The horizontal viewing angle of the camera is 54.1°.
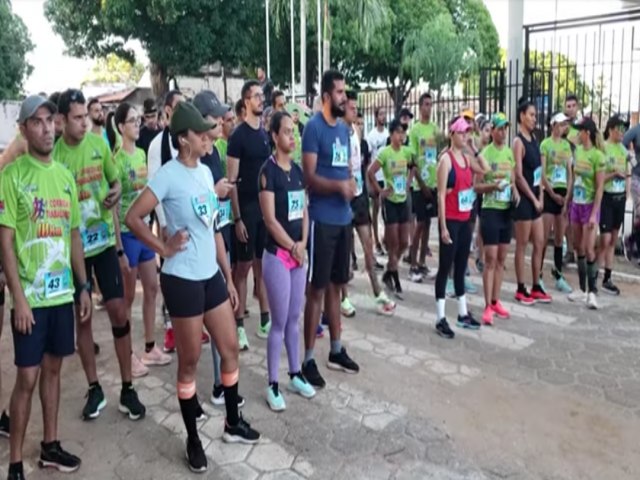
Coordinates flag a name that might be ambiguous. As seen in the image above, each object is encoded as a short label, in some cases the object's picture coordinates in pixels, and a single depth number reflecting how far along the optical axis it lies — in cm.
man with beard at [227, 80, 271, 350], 519
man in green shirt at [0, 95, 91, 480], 319
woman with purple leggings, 416
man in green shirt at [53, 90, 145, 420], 416
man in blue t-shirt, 459
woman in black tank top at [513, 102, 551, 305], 643
